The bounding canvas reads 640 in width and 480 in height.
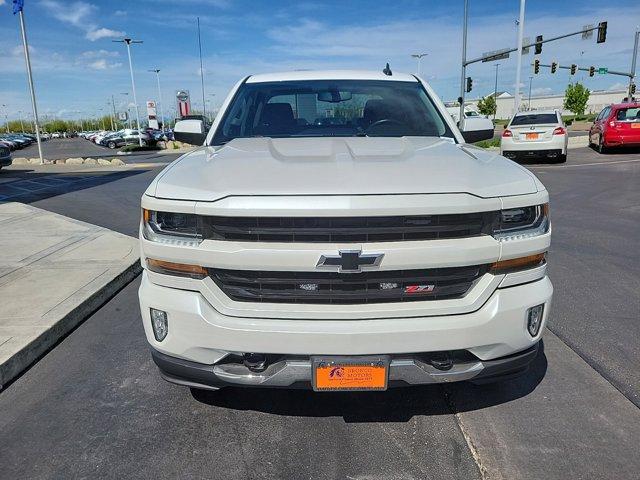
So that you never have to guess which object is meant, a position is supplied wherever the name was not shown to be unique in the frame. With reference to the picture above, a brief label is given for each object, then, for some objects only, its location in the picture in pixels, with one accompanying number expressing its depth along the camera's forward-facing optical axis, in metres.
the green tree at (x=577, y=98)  82.62
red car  17.09
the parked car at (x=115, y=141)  47.78
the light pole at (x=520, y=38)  26.34
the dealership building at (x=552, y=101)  111.56
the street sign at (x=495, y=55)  28.64
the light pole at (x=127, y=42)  39.29
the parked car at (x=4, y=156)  18.39
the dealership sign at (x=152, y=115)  33.75
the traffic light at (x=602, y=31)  26.33
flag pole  22.11
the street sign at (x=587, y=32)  26.80
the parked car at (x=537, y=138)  14.99
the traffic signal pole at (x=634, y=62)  38.94
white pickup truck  2.19
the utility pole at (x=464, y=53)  28.76
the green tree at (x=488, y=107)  92.69
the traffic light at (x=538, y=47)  27.68
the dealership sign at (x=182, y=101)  31.12
